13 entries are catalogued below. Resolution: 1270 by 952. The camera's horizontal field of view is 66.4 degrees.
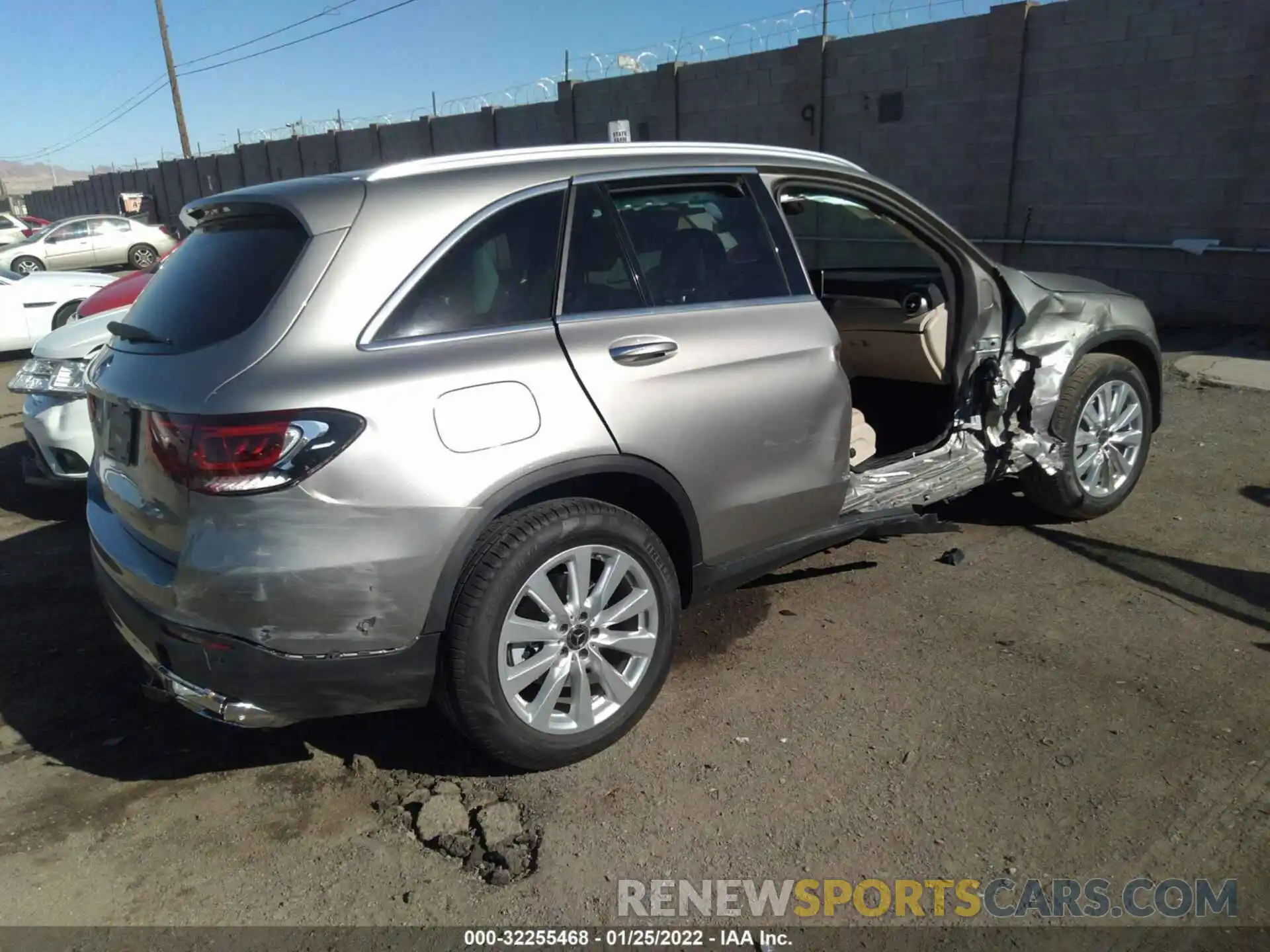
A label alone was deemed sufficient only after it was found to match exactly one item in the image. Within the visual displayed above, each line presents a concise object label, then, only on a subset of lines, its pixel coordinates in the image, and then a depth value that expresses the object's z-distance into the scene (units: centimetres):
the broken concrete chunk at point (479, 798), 301
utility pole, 3506
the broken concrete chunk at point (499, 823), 286
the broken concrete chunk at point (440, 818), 289
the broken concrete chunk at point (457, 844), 281
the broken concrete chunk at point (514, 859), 273
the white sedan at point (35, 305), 1116
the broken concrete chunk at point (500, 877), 268
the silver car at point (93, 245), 2264
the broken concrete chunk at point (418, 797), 304
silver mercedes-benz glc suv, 260
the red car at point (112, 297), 681
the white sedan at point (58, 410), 534
